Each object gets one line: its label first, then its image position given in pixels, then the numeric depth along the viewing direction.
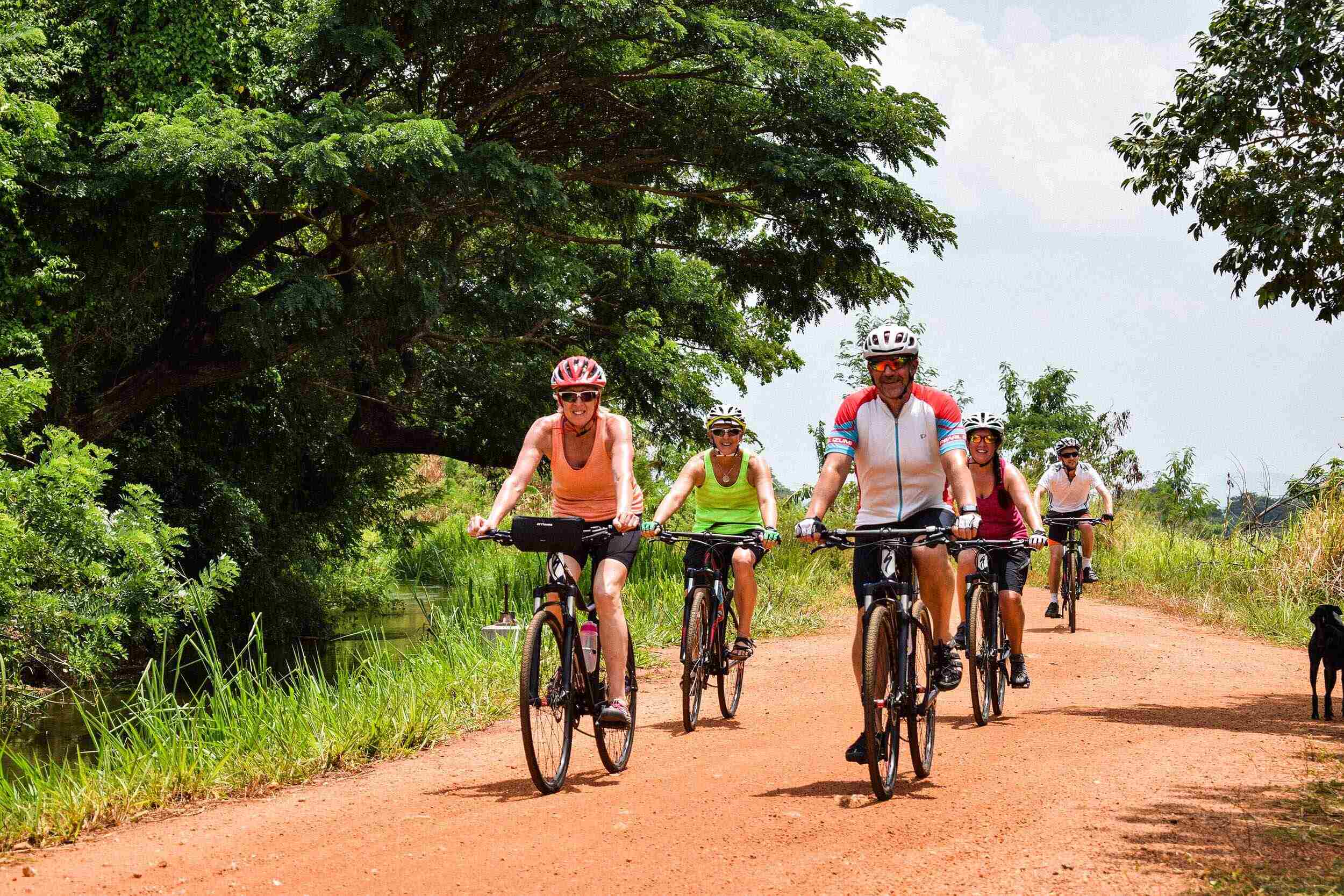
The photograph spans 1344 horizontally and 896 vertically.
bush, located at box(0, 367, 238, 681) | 13.41
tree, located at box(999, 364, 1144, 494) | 30.02
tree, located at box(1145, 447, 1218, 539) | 29.48
